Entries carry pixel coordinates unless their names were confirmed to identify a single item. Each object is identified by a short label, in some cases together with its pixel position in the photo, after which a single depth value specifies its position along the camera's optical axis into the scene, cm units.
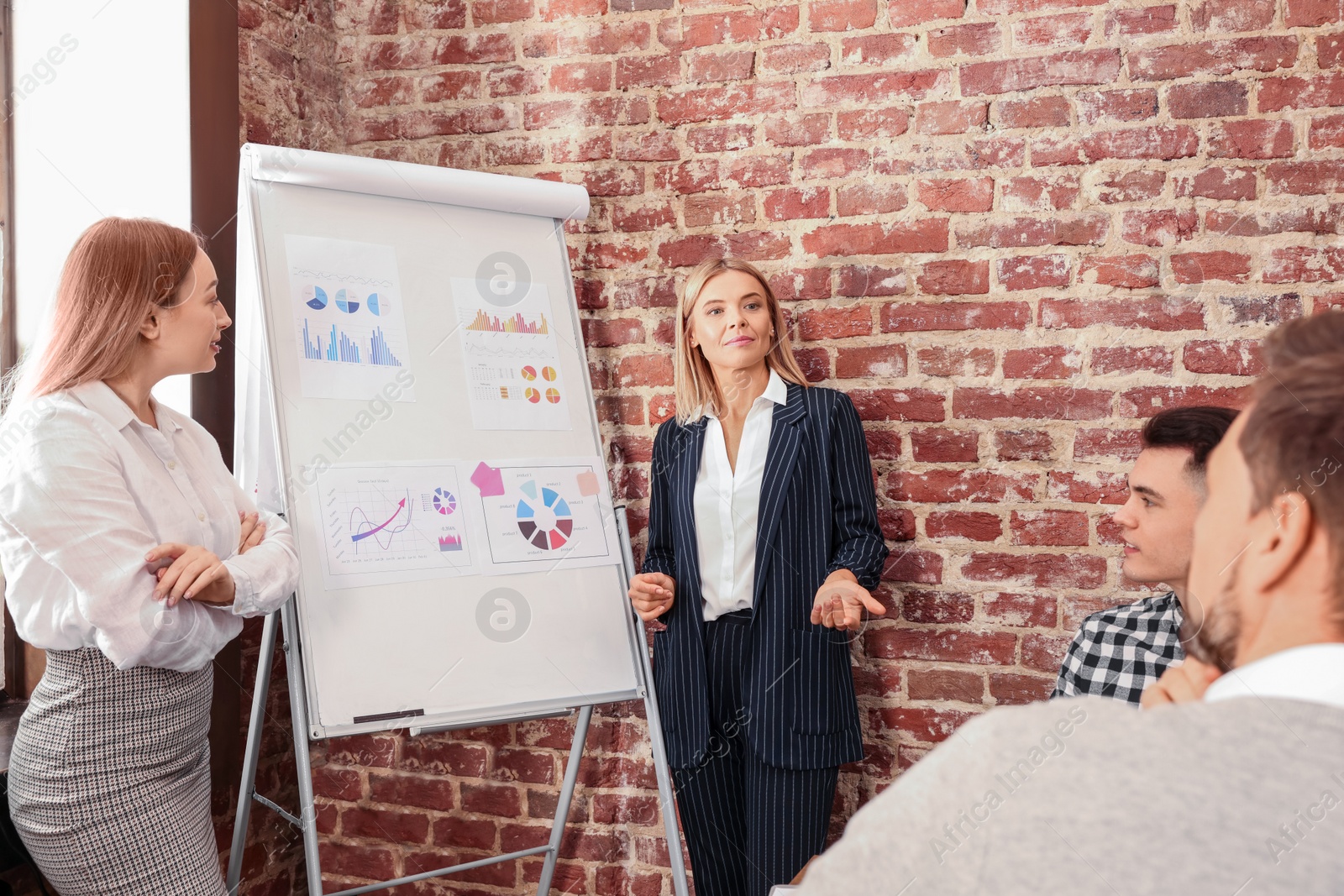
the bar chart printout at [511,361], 197
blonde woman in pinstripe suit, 182
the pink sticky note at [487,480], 190
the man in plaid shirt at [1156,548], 145
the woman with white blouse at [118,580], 132
